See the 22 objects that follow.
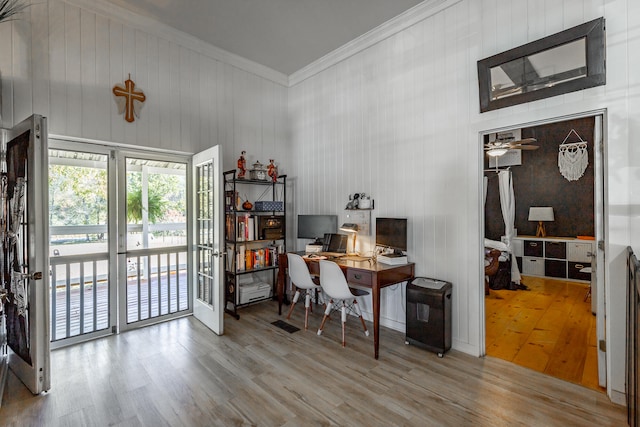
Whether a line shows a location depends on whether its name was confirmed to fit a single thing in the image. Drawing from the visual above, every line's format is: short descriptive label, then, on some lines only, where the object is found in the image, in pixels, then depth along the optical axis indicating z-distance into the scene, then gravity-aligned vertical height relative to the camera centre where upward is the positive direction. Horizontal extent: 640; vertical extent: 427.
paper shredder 2.72 -1.00
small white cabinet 5.40 -0.93
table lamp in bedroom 5.77 -0.15
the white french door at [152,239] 3.35 -0.32
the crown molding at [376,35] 3.01 +2.07
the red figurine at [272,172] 4.28 +0.56
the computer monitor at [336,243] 3.79 -0.42
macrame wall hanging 5.38 +0.90
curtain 5.62 +0.15
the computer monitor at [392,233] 3.16 -0.26
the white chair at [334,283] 2.99 -0.75
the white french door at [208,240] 3.29 -0.34
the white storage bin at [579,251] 5.33 -0.78
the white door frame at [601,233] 2.15 -0.19
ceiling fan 4.55 +0.98
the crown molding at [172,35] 3.03 +2.10
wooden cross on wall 3.17 +1.24
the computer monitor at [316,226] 3.97 -0.22
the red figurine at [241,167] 3.96 +0.59
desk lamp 3.65 -0.22
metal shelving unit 3.95 -0.41
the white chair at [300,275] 3.42 -0.76
